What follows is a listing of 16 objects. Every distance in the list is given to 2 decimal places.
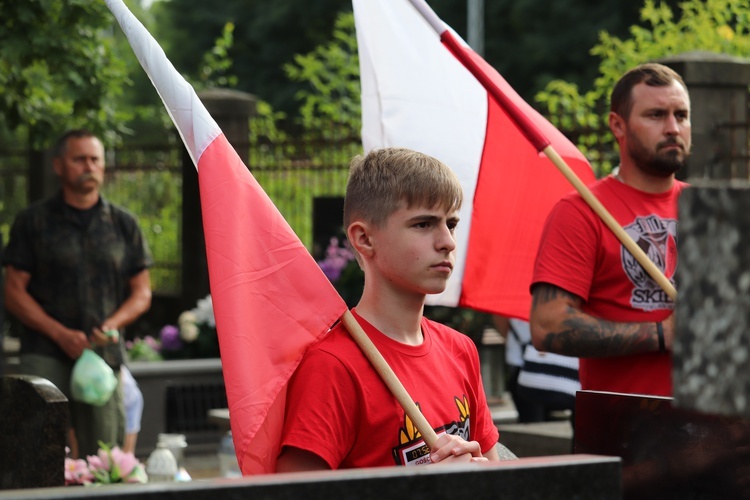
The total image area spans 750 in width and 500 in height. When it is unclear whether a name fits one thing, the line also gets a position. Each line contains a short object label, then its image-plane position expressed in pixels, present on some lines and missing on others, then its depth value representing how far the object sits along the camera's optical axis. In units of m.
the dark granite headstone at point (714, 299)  3.22
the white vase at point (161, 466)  13.87
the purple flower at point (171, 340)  23.16
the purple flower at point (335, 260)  21.77
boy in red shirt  5.97
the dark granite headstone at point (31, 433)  8.95
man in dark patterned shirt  14.91
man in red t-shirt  8.71
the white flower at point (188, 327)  22.83
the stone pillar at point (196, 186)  25.94
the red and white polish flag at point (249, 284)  6.22
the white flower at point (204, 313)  23.00
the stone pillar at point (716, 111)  17.77
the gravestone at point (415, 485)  3.52
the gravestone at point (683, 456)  5.30
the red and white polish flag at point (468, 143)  10.14
